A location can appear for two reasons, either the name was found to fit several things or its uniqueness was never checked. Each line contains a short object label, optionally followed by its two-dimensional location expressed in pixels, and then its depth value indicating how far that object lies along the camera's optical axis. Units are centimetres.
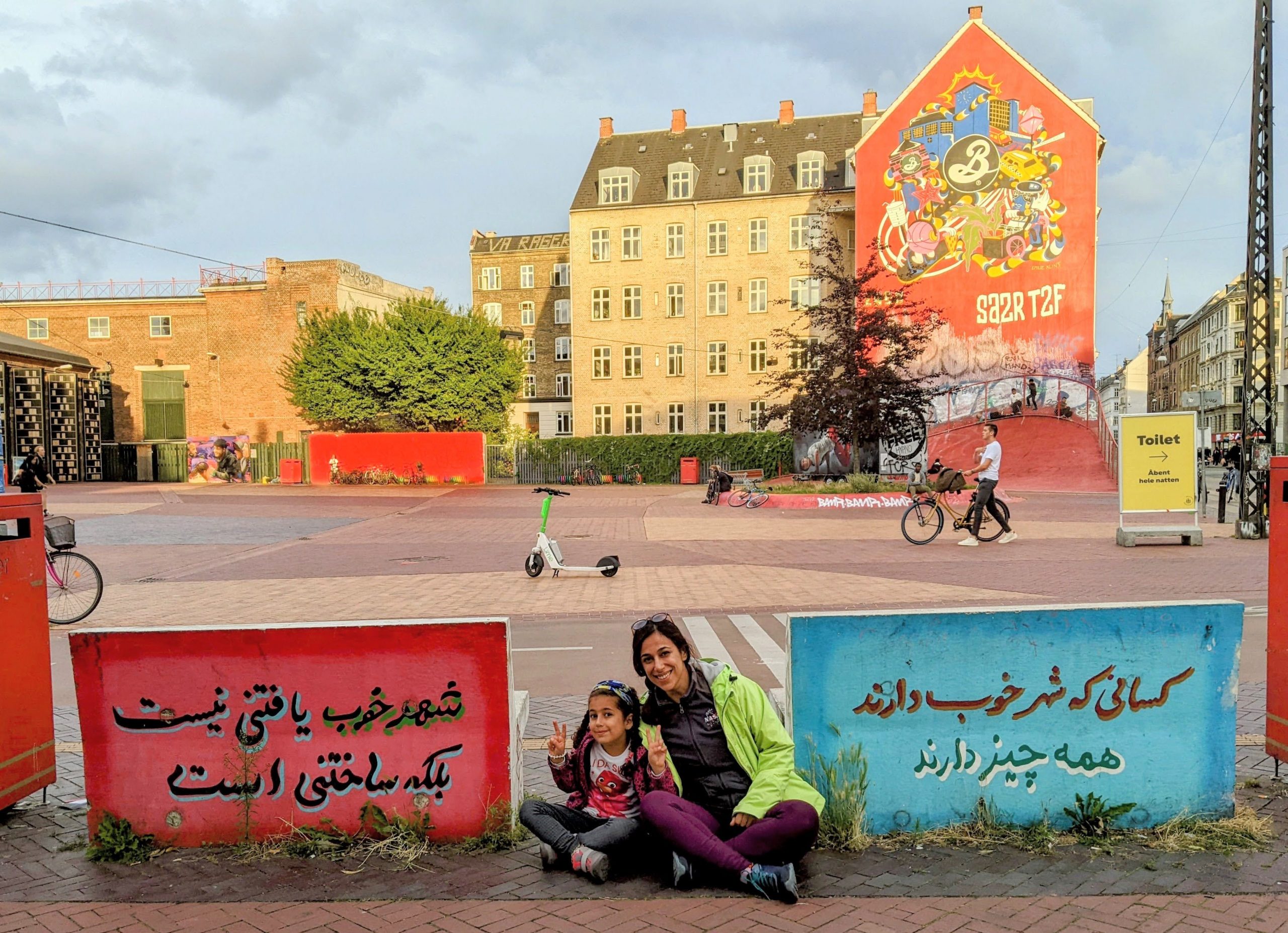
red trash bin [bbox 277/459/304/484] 4400
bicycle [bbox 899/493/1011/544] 1662
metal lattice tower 1644
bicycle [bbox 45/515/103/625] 1011
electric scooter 1317
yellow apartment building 4878
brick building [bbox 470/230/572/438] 6003
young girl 404
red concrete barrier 421
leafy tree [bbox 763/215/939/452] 2694
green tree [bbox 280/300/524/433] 4119
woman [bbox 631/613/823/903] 382
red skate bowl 3497
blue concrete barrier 421
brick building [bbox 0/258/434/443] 4900
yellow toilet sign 1620
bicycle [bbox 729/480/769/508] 2572
